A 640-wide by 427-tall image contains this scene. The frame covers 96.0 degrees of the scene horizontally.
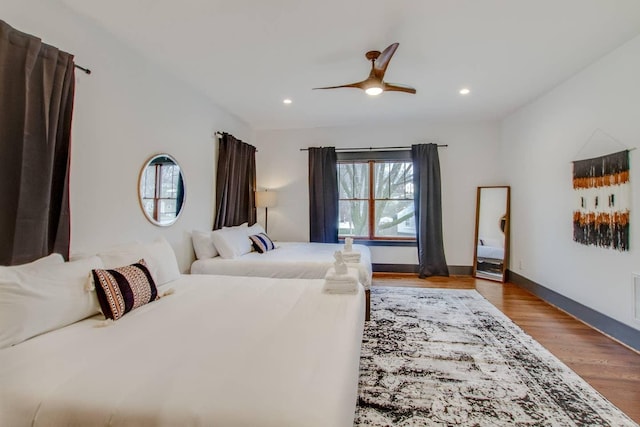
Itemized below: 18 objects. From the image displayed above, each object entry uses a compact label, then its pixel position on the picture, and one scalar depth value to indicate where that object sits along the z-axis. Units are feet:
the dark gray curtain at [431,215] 16.05
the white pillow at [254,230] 13.67
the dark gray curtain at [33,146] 5.49
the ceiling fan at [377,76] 7.79
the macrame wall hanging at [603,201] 8.29
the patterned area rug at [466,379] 5.39
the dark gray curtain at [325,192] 16.90
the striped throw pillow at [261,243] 12.77
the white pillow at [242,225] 14.41
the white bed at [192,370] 3.10
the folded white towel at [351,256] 10.59
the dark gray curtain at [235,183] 13.51
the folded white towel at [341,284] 6.93
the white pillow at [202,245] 11.28
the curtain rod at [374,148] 16.33
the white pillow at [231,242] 11.23
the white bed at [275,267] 10.38
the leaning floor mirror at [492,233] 15.11
